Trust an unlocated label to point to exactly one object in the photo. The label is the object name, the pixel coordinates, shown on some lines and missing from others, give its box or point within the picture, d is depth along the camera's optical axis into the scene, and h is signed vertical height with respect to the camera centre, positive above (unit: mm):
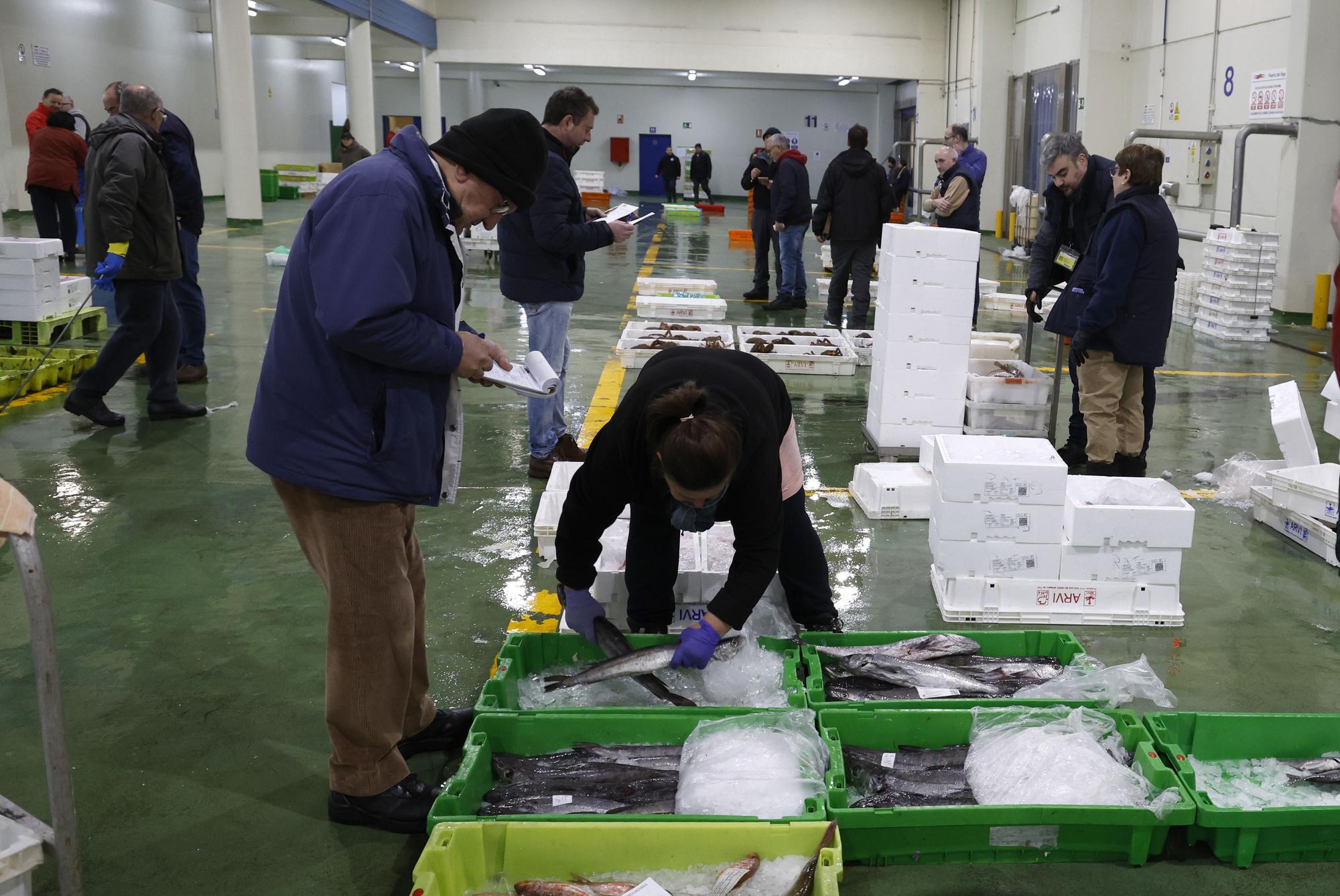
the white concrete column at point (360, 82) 23453 +3261
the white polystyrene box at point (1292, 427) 5496 -946
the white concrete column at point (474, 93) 34219 +4399
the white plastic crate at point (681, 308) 11086 -719
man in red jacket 13312 +1536
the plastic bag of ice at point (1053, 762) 2889 -1401
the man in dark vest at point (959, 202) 9516 +284
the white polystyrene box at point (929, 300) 6223 -358
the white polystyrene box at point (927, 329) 6293 -524
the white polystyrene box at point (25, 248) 8016 -86
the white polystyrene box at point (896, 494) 5578 -1290
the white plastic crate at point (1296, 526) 5020 -1365
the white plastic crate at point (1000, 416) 6742 -1086
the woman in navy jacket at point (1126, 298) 5695 -322
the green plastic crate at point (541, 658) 3244 -1319
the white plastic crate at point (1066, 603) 4418 -1447
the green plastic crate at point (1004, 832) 2793 -1505
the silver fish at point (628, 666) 3207 -1238
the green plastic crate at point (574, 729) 3121 -1372
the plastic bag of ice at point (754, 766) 2832 -1385
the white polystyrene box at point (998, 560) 4379 -1266
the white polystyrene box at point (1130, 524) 4312 -1117
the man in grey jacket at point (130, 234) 6355 +15
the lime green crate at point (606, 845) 2613 -1425
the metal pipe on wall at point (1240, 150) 11398 +871
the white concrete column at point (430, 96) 28047 +3517
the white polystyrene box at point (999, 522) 4312 -1105
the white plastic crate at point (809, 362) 9039 -1021
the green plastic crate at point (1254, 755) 2814 -1454
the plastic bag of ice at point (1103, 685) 3381 -1379
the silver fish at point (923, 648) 3604 -1337
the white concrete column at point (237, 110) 18828 +2176
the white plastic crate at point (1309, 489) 5066 -1171
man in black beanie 2533 -338
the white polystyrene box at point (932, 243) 6125 -41
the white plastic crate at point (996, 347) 8758 -870
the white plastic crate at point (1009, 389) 6754 -923
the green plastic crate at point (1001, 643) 3527 -1341
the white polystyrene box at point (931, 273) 6180 -207
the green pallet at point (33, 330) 8227 -692
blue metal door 35062 +2498
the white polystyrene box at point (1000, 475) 4215 -901
